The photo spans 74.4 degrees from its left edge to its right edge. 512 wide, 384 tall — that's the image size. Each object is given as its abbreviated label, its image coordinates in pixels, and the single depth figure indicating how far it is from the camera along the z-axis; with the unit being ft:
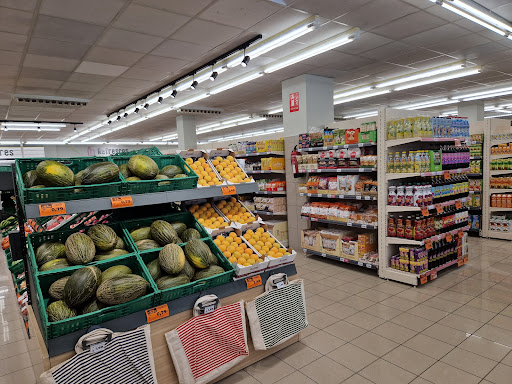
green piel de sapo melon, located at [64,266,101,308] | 6.83
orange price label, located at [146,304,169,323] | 7.58
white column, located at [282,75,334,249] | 22.22
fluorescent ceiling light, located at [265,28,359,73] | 17.08
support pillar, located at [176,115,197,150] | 41.68
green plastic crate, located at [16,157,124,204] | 7.37
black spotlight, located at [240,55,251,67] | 18.59
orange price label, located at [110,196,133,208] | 8.25
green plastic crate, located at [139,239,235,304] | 7.86
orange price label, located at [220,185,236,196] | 10.50
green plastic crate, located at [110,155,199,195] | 8.78
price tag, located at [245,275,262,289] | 9.33
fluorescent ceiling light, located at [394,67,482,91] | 25.76
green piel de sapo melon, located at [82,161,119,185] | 8.26
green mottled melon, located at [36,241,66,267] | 7.73
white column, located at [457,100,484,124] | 41.11
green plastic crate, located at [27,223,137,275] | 7.62
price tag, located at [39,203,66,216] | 7.30
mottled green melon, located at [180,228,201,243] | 9.48
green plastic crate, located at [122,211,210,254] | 9.08
